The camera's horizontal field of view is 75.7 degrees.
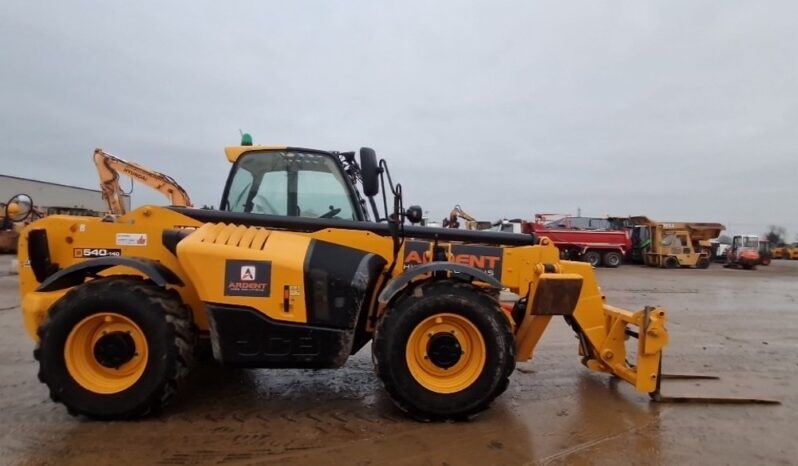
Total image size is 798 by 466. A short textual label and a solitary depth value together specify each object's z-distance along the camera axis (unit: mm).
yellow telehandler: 3633
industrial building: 39597
